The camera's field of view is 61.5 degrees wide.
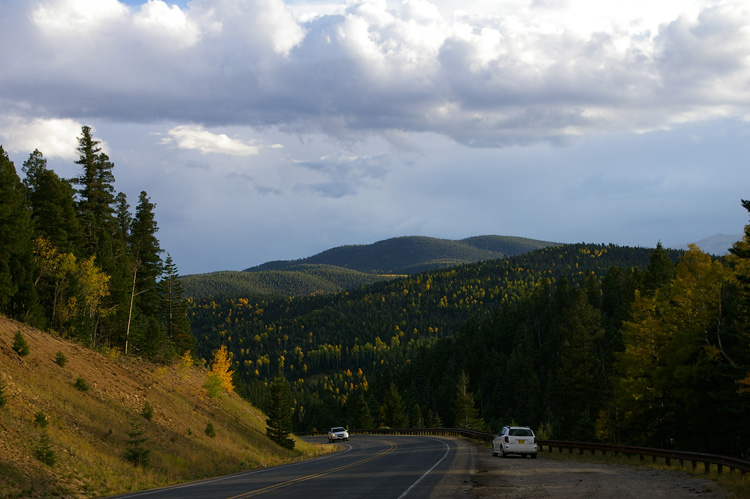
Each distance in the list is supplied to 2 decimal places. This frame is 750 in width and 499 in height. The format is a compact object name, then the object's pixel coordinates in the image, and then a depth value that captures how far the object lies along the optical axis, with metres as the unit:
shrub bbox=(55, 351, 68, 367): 35.12
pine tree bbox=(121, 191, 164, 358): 60.53
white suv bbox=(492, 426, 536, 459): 33.75
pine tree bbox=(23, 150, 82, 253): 48.32
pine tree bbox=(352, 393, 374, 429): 116.31
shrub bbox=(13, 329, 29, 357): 31.86
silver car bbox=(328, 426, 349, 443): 73.06
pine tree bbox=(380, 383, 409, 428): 111.25
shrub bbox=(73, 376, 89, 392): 33.84
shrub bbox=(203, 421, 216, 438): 41.84
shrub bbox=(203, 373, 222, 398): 55.25
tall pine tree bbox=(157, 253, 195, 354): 73.94
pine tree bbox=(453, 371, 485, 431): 94.06
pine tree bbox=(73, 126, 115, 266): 56.44
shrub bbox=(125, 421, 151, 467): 27.31
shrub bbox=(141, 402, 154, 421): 36.47
